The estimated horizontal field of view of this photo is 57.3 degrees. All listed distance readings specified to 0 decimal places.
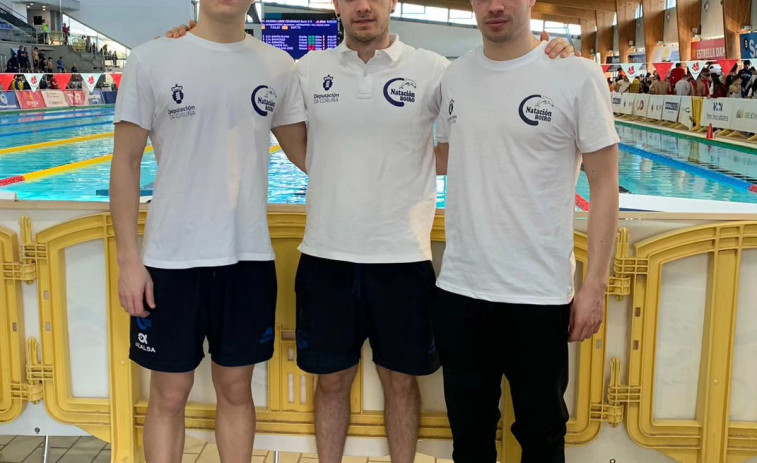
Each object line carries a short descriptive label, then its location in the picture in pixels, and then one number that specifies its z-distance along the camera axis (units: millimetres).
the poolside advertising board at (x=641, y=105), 17422
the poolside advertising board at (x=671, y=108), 15078
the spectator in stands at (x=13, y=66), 22625
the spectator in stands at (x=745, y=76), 12859
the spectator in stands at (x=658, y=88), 17516
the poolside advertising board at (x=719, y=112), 12352
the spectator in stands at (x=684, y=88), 15836
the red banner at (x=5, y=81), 18344
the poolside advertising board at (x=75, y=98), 20312
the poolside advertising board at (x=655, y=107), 16203
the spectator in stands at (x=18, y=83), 18578
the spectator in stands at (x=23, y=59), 23200
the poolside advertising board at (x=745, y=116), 11462
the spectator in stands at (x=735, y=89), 12867
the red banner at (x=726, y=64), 17525
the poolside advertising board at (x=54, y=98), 19312
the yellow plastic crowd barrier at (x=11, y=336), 2314
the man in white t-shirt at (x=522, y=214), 1729
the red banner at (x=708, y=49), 21109
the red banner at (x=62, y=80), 20491
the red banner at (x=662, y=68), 21120
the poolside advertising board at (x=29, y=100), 18297
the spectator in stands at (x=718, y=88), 13852
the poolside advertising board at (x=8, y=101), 17609
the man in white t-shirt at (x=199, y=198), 1854
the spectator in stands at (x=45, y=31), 28094
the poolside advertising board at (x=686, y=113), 14250
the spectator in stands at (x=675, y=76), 17359
